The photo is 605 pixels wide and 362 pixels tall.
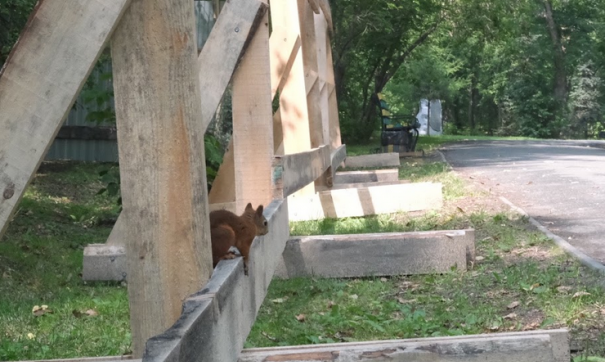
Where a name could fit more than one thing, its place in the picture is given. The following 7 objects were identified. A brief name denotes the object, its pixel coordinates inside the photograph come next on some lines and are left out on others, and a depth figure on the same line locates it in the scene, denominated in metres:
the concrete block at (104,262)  5.96
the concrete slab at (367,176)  11.98
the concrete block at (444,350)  3.15
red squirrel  3.47
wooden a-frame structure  2.37
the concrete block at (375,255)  6.18
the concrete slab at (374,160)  16.55
